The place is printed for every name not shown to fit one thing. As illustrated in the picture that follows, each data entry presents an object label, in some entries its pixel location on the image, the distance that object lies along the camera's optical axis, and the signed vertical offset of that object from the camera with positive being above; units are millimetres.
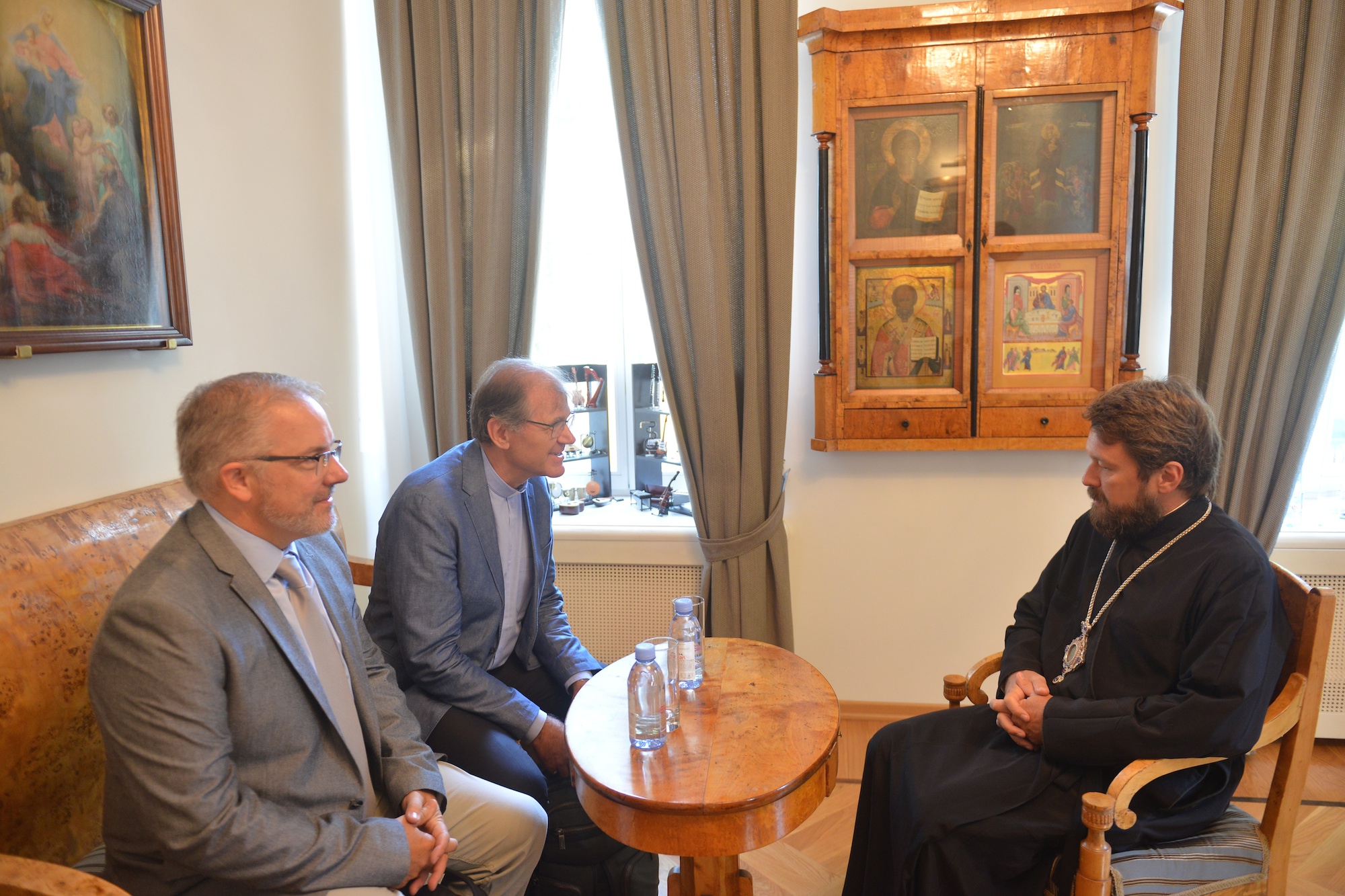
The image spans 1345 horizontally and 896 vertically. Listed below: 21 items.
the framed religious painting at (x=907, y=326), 2869 -47
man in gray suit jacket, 1318 -633
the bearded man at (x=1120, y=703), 1606 -806
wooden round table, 1511 -867
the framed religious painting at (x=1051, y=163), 2717 +480
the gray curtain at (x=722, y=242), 2861 +262
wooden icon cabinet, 2693 +315
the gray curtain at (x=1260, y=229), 2609 +242
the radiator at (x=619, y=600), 3227 -1098
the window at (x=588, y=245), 3295 +302
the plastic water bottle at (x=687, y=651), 1940 -780
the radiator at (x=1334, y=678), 2871 -1308
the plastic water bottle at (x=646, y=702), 1674 -781
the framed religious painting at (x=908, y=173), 2793 +470
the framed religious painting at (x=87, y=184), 1758 +341
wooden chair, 1571 -861
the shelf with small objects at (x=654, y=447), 3420 -538
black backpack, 1967 -1294
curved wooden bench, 1539 -662
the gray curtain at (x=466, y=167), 2992 +569
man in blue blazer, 2039 -709
